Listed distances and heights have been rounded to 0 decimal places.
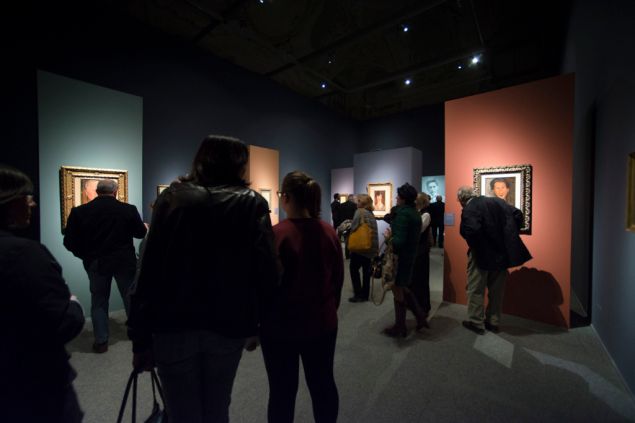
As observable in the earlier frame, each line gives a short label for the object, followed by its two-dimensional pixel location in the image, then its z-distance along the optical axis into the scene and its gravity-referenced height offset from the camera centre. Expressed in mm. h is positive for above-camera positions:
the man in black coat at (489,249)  3854 -577
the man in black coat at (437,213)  10359 -268
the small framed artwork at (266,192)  8191 +386
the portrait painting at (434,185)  11195 +816
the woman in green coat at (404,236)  3469 -366
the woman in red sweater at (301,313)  1594 -598
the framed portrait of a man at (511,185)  4414 +336
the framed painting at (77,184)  4250 +320
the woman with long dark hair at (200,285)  1252 -350
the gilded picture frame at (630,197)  2717 +90
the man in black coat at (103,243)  3416 -448
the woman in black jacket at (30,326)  1073 -468
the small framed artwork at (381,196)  8523 +294
